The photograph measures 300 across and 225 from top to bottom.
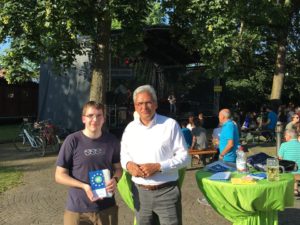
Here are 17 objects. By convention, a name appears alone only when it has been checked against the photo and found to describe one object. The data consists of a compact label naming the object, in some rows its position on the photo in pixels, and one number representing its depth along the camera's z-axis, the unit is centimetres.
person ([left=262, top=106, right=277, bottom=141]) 1164
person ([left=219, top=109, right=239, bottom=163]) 494
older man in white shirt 260
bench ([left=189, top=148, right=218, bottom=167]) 714
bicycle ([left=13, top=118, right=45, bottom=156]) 991
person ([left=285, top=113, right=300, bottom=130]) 747
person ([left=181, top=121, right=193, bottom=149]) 756
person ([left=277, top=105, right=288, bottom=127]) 1424
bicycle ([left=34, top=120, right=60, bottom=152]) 970
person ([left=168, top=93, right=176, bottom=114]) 1697
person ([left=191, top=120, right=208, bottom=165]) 754
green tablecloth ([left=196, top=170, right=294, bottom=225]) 312
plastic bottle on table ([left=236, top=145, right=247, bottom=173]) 365
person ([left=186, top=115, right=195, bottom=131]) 793
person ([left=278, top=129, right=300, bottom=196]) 520
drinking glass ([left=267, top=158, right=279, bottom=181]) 327
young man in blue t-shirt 248
